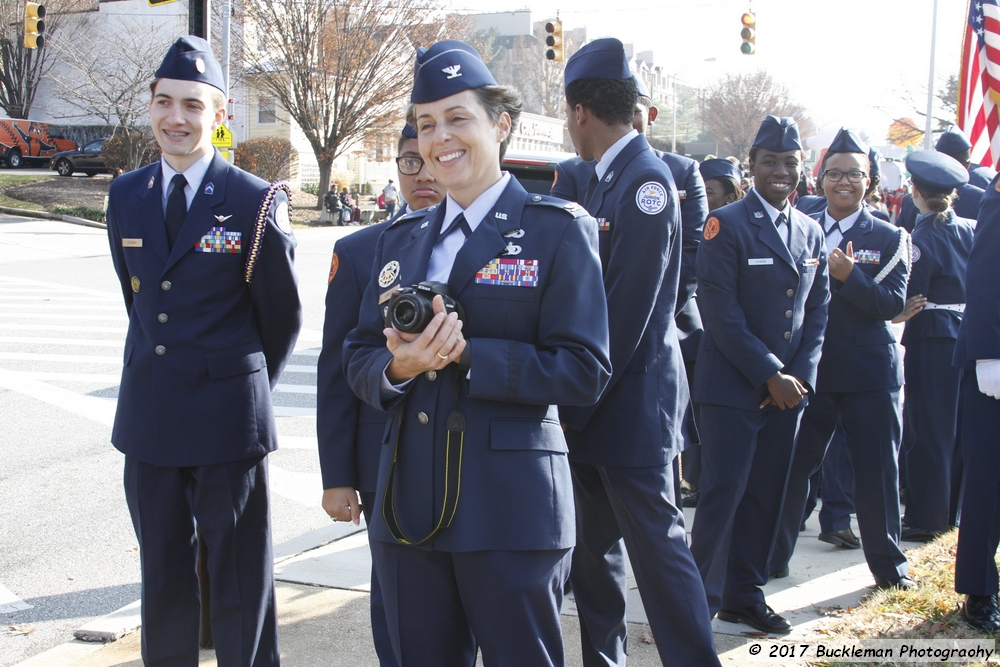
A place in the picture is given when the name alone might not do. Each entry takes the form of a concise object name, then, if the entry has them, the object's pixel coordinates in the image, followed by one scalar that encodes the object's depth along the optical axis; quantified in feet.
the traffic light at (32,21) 61.41
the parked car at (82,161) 122.83
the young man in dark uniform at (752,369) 13.55
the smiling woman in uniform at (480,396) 7.38
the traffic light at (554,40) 69.15
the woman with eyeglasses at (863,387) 15.03
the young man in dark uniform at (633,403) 10.48
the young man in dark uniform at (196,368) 10.69
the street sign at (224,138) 58.34
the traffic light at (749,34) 76.07
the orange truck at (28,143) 132.16
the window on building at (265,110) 124.36
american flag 21.07
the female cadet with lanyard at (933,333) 18.42
